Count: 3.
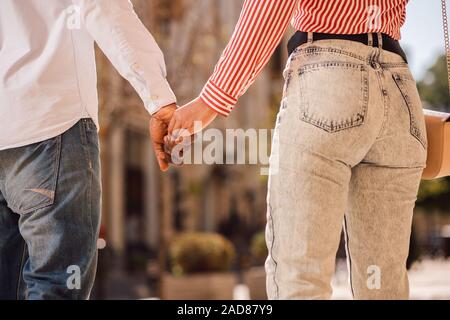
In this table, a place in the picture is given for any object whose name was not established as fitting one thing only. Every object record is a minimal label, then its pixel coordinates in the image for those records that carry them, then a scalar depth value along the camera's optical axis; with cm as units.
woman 418
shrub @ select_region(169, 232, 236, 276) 2259
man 459
